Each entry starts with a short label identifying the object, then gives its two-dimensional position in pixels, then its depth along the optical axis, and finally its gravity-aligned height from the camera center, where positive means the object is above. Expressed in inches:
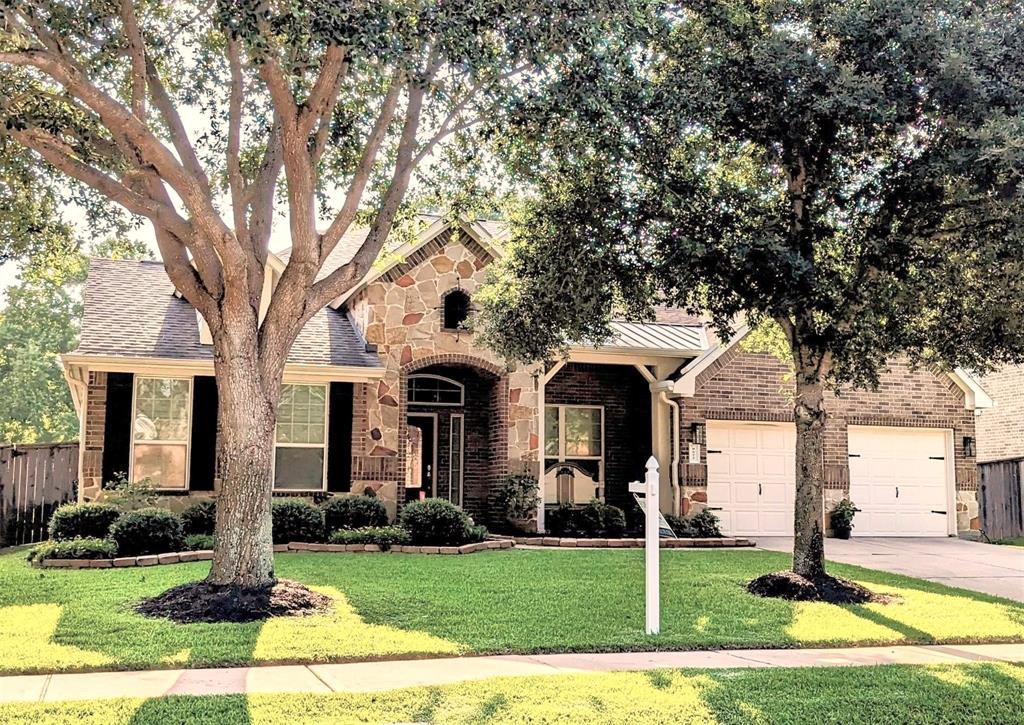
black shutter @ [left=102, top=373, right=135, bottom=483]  652.1 +28.5
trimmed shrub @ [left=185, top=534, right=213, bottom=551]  578.9 -42.8
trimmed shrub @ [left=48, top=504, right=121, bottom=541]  588.1 -30.9
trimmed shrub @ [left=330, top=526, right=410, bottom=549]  605.6 -41.0
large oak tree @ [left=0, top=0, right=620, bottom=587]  342.3 +141.4
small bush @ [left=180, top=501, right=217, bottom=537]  638.5 -33.0
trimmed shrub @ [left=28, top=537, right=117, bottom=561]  529.0 -43.3
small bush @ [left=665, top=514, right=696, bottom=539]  713.0 -41.1
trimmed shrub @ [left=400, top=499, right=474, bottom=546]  620.1 -34.5
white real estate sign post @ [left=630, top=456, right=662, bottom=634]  356.8 -26.1
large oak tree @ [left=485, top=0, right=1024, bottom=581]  413.4 +124.9
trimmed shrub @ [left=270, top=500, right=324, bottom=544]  613.0 -32.9
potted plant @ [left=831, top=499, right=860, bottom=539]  767.7 -37.2
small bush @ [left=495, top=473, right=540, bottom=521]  712.4 -20.5
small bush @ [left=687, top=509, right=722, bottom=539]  723.4 -40.9
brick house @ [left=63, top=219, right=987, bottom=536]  670.5 +41.9
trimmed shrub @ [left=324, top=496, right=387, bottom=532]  654.5 -28.7
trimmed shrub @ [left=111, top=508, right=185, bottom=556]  562.3 -36.3
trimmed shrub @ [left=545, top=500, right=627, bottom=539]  715.4 -37.7
